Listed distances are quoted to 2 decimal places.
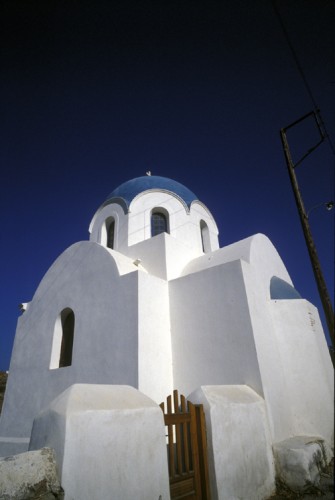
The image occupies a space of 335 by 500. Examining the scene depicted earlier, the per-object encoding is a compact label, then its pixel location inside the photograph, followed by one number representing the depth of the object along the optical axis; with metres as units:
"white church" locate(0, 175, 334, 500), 2.99
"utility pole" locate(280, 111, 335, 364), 3.29
